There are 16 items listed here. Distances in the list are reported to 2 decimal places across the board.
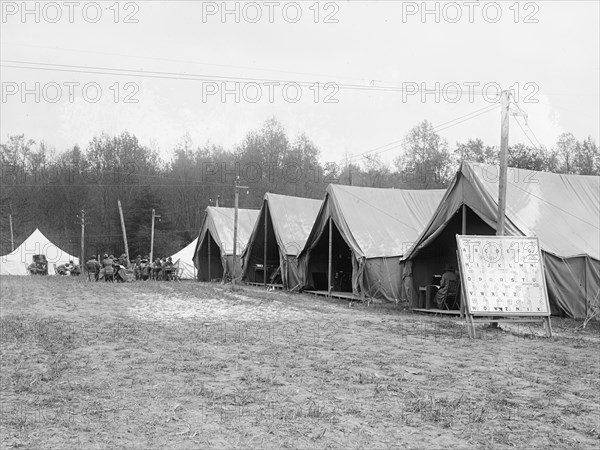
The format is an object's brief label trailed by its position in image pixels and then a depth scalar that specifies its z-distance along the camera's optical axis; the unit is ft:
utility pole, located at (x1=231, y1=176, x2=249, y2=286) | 78.79
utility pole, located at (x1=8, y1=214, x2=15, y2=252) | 171.16
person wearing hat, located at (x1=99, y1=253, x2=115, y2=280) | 86.84
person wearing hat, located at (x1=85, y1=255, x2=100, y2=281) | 91.14
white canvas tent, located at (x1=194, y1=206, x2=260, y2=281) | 91.40
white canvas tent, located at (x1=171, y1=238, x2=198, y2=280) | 118.70
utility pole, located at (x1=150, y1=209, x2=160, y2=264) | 143.23
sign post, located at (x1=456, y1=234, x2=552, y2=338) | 32.91
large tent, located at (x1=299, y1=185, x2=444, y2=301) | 54.85
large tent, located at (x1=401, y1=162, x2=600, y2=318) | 40.91
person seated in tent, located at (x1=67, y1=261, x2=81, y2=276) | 111.96
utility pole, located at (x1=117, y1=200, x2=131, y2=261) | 141.49
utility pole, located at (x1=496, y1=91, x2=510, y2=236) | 39.81
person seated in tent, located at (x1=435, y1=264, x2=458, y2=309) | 44.75
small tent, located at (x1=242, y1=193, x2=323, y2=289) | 72.69
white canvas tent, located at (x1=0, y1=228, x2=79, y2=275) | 129.18
